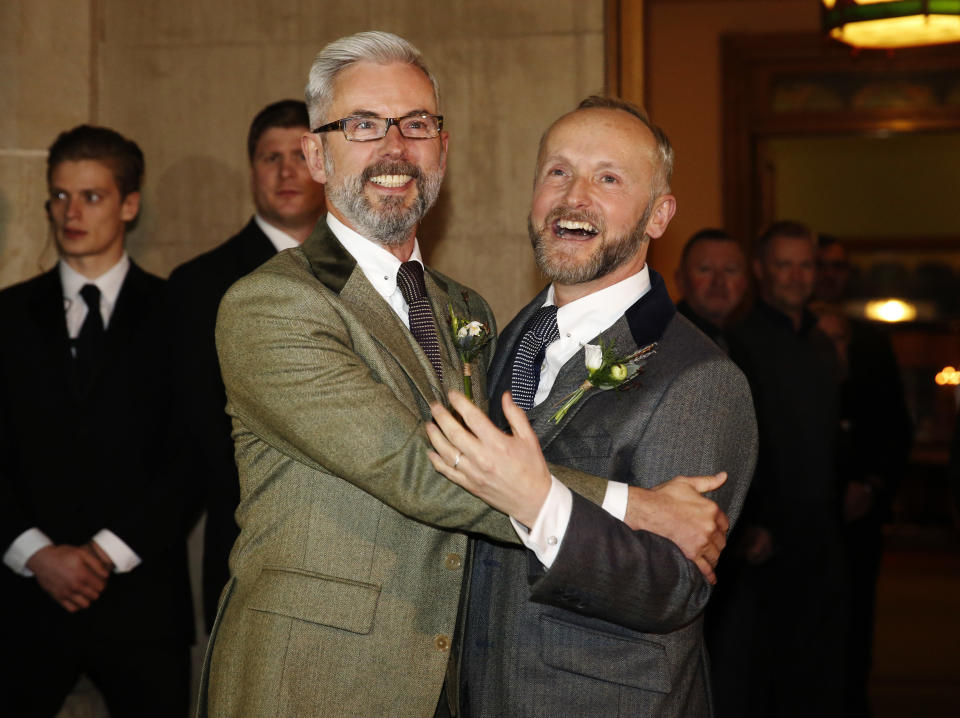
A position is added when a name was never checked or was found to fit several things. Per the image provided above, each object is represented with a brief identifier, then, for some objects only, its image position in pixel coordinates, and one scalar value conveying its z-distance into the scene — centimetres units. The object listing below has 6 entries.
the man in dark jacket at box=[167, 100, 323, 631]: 376
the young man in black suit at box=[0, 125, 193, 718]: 369
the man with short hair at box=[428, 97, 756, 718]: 210
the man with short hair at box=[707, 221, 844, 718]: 486
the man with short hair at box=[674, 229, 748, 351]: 498
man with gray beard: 218
